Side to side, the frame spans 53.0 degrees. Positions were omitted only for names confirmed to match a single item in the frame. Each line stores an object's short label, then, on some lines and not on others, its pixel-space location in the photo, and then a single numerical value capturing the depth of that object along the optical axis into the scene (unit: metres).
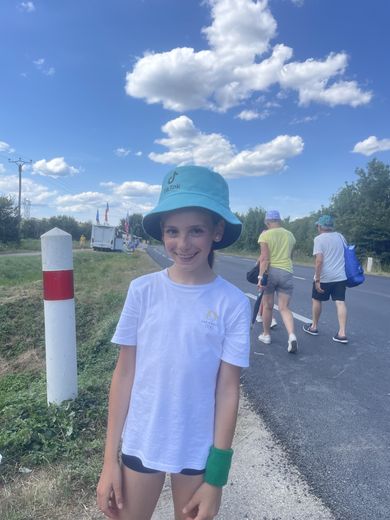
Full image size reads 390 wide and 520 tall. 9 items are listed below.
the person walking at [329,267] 5.66
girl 1.39
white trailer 46.28
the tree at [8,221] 42.12
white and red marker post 2.75
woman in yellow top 5.34
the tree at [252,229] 60.24
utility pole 49.53
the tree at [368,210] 28.55
